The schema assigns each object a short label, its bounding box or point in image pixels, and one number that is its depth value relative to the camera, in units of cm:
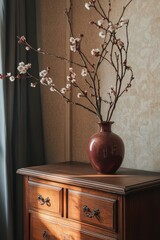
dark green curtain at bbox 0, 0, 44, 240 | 225
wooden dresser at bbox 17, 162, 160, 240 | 144
